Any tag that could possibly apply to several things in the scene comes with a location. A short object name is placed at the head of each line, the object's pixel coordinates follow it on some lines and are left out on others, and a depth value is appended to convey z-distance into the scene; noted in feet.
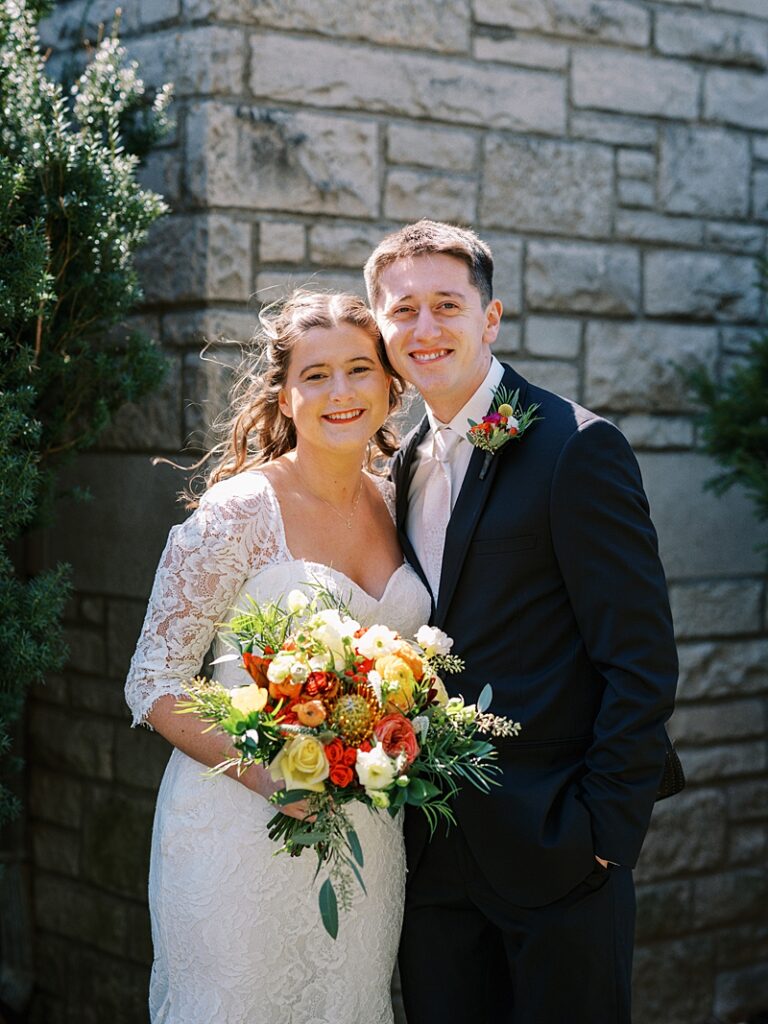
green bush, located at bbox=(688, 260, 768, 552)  14.92
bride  9.88
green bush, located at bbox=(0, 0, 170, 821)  11.21
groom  9.49
